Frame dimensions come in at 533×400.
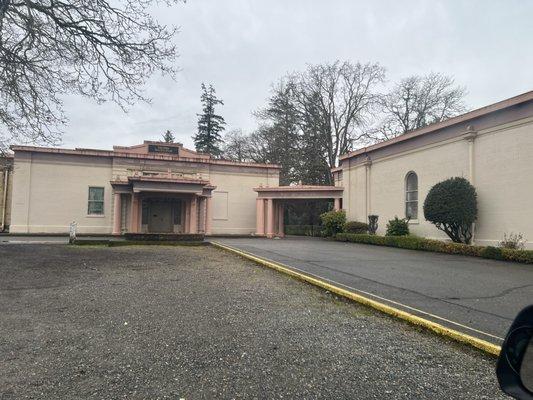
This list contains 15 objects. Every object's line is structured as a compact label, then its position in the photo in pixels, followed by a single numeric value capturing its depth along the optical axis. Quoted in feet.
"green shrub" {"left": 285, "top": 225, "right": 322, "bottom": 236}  129.29
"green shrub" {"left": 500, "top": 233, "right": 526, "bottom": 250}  48.22
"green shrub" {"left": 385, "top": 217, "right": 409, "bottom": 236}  68.64
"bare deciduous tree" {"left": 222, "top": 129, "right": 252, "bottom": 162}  168.45
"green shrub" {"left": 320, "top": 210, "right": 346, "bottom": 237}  89.74
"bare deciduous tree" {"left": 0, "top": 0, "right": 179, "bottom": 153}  39.55
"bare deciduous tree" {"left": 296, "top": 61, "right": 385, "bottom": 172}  137.18
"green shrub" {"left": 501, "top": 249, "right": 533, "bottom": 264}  42.04
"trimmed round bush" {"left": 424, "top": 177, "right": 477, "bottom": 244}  54.39
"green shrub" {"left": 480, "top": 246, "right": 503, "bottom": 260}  45.37
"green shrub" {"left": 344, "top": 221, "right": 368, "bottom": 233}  81.46
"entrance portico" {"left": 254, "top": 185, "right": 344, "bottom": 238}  98.97
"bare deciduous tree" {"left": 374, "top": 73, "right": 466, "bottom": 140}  126.72
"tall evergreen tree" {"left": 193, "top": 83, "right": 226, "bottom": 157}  190.19
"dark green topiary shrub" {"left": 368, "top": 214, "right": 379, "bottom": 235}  80.82
